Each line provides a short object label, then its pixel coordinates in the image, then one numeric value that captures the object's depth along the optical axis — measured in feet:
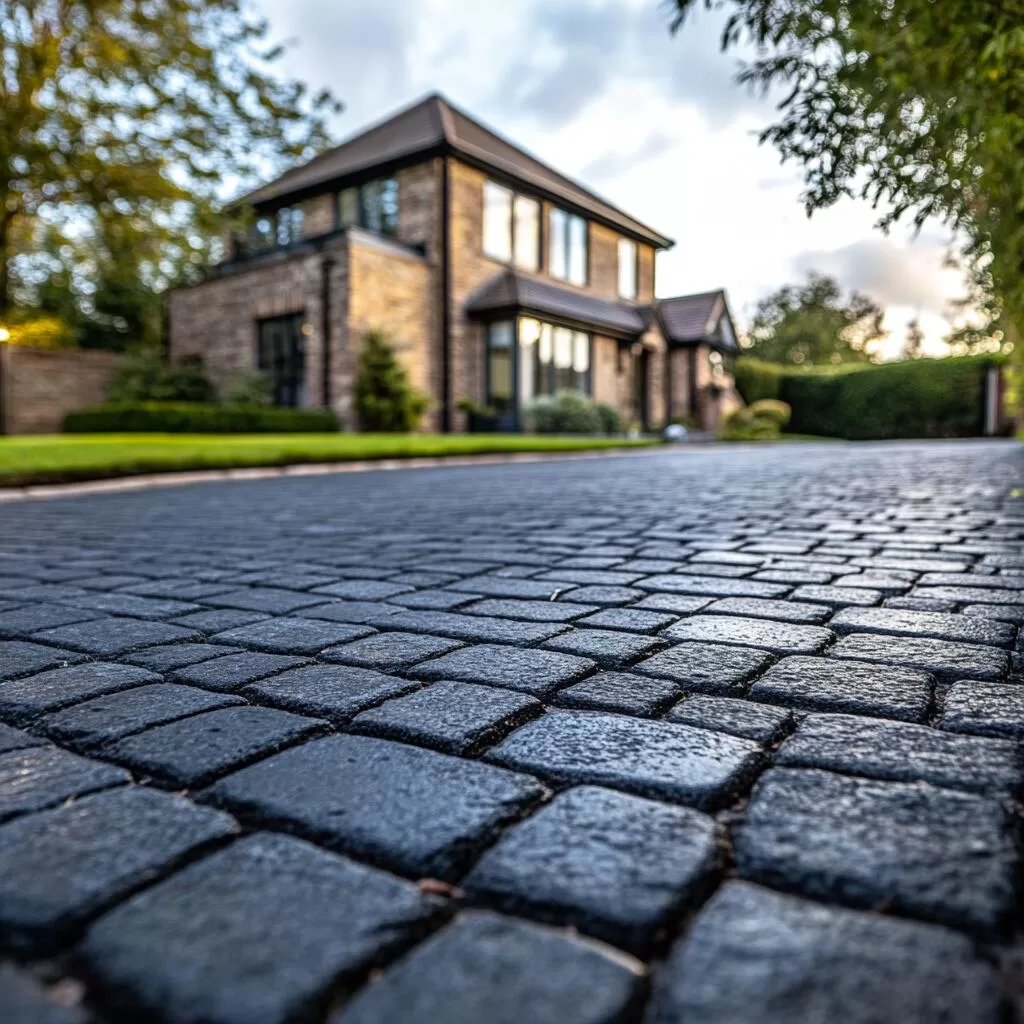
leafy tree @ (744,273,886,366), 131.54
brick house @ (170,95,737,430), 55.83
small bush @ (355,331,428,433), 53.01
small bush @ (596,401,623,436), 65.31
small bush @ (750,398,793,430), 75.05
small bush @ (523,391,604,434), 60.75
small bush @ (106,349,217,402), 59.98
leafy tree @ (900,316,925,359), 165.07
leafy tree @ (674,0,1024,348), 10.09
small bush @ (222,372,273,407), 57.00
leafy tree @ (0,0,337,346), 39.40
